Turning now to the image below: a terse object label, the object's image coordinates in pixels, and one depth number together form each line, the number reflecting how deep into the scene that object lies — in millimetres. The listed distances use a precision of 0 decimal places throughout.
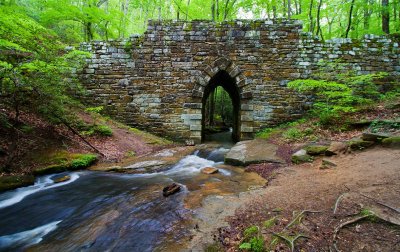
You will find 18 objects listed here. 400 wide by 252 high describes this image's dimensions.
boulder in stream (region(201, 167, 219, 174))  6002
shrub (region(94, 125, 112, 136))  8531
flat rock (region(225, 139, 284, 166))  6346
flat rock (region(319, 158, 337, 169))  4906
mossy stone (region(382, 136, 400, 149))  4781
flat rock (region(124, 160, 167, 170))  6602
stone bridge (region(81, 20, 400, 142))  10023
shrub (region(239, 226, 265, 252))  2424
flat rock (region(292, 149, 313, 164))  5716
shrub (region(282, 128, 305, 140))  7958
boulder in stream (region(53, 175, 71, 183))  5614
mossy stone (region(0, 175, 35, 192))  4849
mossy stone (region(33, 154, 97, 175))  5836
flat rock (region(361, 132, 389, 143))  5191
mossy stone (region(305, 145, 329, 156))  5789
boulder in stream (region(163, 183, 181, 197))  4402
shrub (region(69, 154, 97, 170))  6434
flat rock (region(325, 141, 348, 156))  5523
